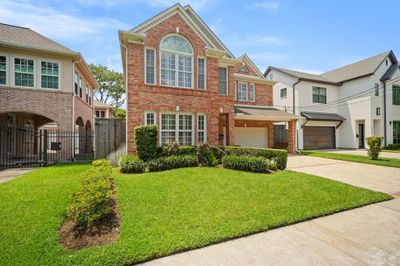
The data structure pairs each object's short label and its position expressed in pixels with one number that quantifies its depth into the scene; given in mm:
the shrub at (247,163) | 9227
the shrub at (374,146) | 13633
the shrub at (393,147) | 21953
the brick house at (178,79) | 10969
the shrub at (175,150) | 10250
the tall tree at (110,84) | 38750
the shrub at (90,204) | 4160
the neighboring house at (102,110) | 28019
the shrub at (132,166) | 9016
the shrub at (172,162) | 9297
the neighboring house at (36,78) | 11695
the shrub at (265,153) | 10109
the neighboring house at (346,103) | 22031
